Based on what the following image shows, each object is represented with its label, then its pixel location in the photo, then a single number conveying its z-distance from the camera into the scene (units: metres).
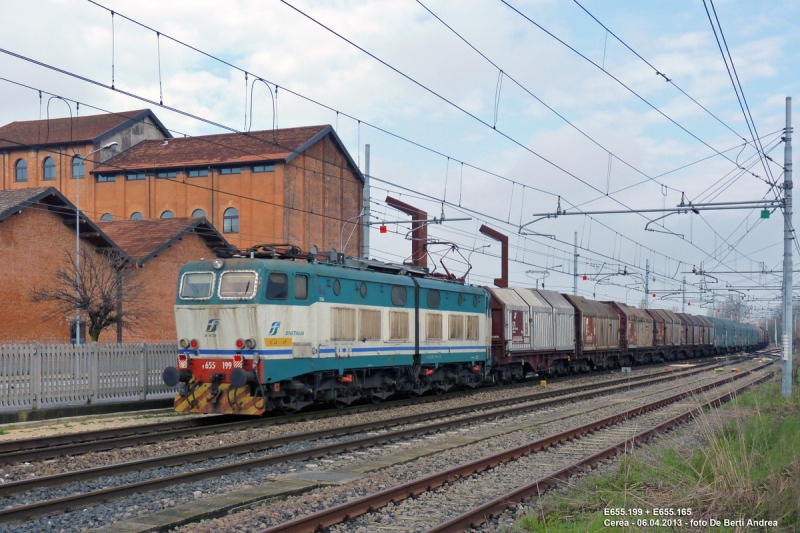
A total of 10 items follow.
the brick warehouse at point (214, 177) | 56.03
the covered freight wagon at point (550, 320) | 32.56
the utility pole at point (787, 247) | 23.64
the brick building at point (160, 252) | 42.69
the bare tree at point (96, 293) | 34.81
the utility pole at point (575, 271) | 50.34
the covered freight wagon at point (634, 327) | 44.94
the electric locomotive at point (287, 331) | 17.44
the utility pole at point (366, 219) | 29.27
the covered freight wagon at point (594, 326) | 37.59
